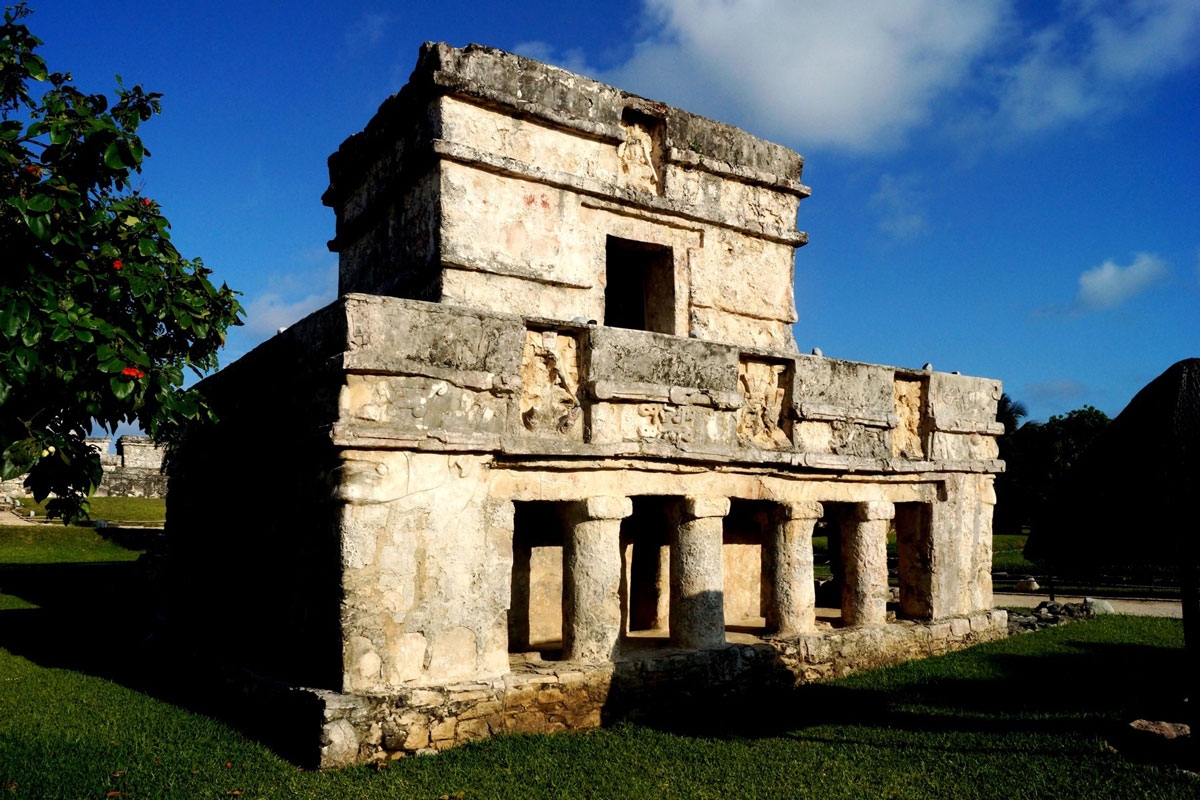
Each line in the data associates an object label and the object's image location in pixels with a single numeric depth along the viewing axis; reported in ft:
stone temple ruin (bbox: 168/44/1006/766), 20.11
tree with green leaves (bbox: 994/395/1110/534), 108.78
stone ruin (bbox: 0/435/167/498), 88.74
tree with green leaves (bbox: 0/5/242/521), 13.47
